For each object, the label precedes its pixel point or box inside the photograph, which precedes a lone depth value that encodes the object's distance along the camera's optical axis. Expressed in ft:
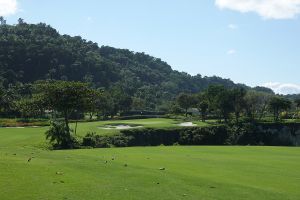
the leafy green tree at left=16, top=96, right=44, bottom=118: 197.71
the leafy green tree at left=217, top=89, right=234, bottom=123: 361.92
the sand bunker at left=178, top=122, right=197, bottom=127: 287.69
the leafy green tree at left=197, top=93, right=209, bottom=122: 375.82
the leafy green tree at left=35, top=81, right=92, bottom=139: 193.16
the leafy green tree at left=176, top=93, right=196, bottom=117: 435.53
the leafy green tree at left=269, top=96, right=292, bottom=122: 376.07
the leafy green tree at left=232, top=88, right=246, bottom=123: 378.34
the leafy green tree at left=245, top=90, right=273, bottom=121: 398.83
